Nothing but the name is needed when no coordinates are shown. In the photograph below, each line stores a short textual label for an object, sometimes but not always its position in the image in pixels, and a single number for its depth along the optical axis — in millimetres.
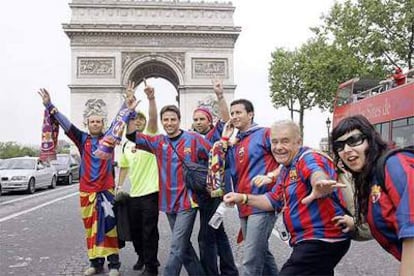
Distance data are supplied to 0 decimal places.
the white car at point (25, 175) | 17797
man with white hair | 2836
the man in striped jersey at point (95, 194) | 5664
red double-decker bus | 13734
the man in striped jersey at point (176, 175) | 4672
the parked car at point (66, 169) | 23191
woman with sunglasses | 1958
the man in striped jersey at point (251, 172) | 3947
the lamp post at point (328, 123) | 33656
